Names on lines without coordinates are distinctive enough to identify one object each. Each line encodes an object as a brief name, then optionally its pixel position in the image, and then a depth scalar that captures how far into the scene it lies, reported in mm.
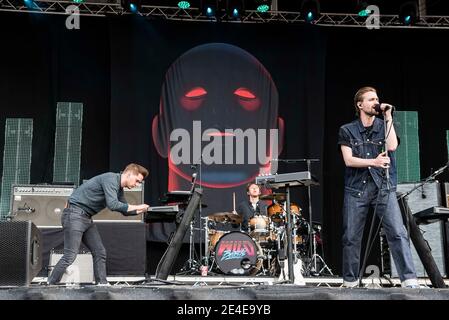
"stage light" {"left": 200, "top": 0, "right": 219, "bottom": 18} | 10531
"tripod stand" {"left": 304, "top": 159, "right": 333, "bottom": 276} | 9328
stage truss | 10891
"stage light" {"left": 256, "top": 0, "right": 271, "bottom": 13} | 10633
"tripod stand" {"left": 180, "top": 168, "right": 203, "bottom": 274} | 9166
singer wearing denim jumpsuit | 4836
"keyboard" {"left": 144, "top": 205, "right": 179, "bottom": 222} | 5938
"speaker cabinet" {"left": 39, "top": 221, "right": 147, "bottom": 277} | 8484
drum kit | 9219
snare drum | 9430
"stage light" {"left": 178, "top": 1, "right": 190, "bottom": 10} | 10812
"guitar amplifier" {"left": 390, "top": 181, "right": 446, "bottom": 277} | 8383
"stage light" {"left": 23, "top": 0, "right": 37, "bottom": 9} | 10556
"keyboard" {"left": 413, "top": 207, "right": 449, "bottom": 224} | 5941
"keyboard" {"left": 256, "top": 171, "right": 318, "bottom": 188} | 5656
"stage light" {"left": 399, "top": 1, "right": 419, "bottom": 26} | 10539
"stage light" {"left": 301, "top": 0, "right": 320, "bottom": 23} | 10617
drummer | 9984
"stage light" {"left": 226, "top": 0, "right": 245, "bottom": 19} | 10492
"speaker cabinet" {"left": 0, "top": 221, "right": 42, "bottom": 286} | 4559
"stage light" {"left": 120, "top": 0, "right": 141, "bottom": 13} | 10500
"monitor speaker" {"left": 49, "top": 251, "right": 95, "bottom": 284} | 8375
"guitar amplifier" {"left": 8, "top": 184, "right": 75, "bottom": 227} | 8992
